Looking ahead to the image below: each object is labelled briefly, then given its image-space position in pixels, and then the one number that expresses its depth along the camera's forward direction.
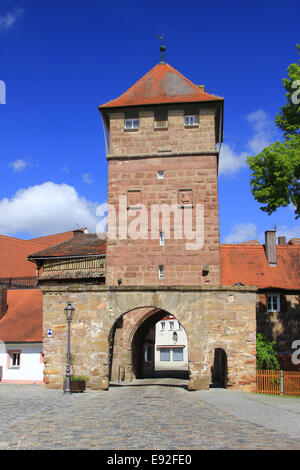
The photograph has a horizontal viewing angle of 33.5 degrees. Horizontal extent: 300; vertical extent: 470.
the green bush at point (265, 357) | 21.63
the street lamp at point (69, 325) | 18.02
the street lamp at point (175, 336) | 60.03
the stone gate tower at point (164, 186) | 27.12
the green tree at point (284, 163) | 18.56
